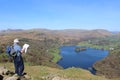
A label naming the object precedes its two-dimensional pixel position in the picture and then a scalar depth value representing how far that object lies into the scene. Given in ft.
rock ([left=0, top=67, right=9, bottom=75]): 21.41
